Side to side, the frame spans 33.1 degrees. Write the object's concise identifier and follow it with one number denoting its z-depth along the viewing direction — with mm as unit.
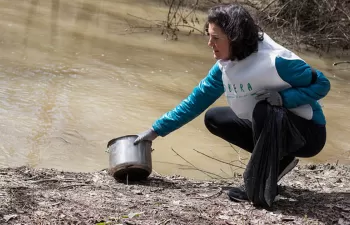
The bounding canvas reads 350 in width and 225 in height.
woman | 3123
